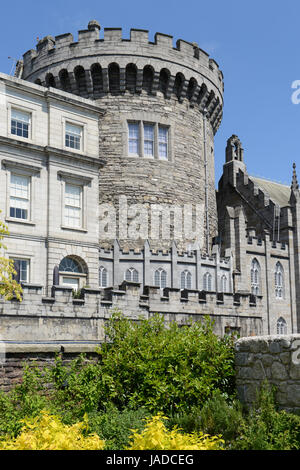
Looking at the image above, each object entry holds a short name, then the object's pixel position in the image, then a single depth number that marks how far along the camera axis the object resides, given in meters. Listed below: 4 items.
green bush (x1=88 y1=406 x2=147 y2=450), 9.81
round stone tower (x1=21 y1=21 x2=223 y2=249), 34.78
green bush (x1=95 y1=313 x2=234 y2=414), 11.69
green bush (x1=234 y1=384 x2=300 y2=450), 8.60
